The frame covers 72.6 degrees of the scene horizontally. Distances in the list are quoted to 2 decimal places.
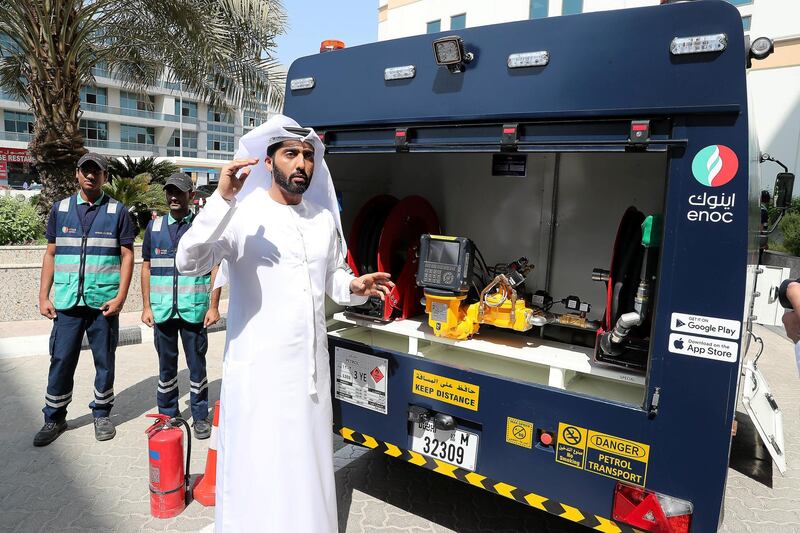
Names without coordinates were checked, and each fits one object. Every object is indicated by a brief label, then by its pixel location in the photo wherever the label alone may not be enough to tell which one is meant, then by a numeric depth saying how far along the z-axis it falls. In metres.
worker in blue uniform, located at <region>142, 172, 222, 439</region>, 4.05
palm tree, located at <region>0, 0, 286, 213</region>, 8.69
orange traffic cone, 3.27
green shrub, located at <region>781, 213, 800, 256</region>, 12.77
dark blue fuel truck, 2.10
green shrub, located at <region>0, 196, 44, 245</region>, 8.34
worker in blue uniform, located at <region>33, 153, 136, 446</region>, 3.96
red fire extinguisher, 3.09
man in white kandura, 2.50
